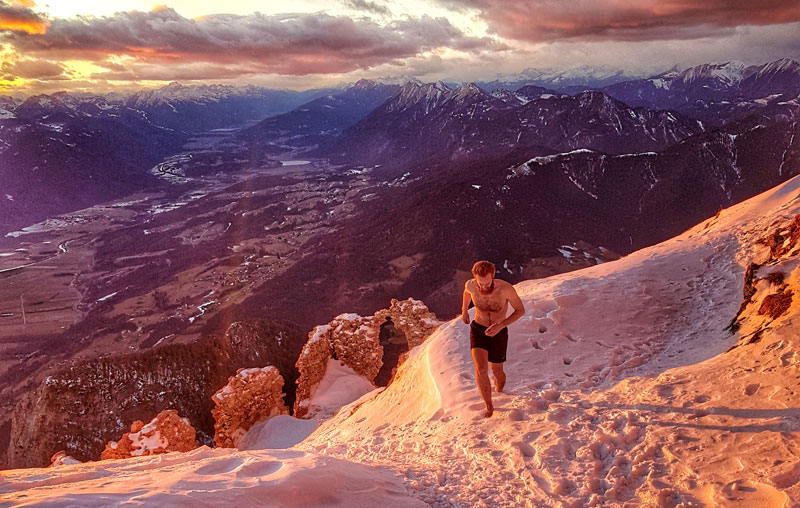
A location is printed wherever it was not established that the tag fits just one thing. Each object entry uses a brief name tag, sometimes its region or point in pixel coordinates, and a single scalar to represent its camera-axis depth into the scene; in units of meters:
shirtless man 6.91
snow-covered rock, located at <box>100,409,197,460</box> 18.08
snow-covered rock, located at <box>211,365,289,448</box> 22.25
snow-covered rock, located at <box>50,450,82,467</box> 20.56
